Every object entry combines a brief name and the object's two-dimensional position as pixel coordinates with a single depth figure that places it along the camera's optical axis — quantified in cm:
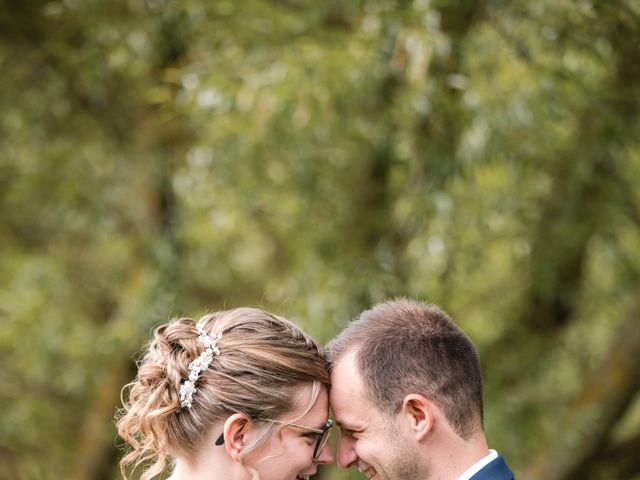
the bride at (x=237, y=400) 310
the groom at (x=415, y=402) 299
